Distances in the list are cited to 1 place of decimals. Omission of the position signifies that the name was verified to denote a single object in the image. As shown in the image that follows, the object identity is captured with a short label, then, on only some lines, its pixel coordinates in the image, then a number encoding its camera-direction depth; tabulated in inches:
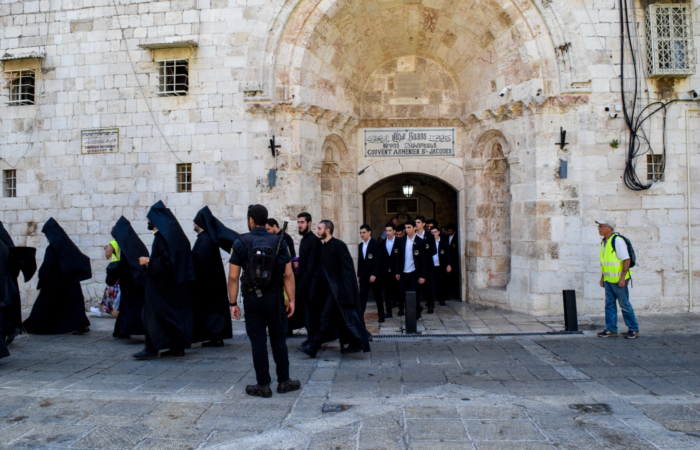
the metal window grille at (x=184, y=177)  396.2
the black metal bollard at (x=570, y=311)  306.8
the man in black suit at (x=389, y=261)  370.9
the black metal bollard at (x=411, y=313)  308.7
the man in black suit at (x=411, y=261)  365.1
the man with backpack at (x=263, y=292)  194.7
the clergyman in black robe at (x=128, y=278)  268.7
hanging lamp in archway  516.7
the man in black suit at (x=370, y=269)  352.2
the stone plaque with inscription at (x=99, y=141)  400.2
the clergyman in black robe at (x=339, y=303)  256.1
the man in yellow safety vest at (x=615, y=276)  291.7
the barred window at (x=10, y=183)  419.8
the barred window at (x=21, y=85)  415.5
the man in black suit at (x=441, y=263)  424.5
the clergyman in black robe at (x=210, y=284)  278.7
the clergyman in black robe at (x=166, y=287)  253.0
